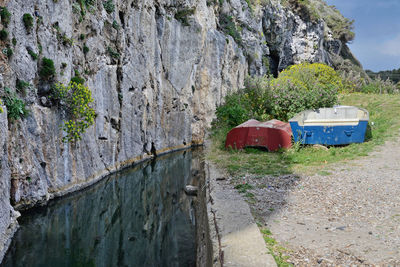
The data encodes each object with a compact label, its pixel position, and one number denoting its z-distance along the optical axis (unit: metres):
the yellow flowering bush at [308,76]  24.06
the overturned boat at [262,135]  16.73
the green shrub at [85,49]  15.80
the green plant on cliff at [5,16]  10.07
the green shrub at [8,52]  10.01
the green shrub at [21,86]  10.72
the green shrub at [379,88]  36.38
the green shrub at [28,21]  11.14
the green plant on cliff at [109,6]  18.26
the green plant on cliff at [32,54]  11.39
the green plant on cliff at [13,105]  9.77
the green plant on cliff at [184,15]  29.17
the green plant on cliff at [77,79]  14.16
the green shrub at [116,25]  18.88
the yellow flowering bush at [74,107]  12.95
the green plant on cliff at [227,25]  38.22
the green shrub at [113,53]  18.28
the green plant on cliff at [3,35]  9.96
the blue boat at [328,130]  16.64
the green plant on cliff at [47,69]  12.18
